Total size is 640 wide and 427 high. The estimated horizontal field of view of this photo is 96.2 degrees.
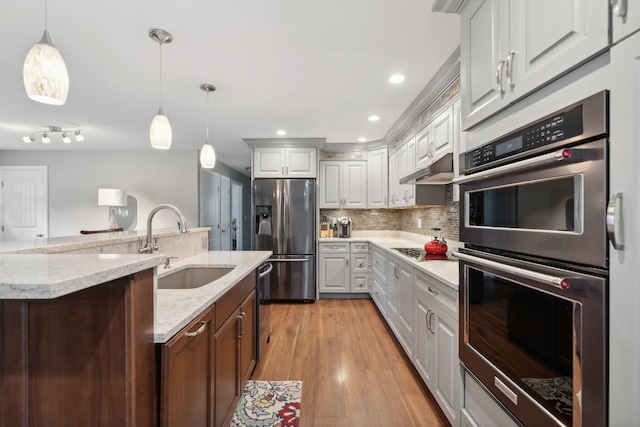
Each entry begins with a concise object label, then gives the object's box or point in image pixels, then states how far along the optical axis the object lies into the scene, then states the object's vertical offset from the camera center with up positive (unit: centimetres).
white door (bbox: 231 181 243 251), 743 -6
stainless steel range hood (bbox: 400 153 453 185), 214 +32
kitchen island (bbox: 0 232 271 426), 75 -38
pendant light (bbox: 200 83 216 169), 244 +48
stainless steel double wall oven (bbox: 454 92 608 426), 72 -17
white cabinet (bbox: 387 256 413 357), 231 -80
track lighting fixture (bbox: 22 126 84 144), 392 +112
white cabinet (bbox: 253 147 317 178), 428 +75
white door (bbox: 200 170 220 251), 548 +17
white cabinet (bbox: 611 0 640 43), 62 +44
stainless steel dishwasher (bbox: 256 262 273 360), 236 -98
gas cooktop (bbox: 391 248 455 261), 229 -36
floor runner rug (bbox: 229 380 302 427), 176 -127
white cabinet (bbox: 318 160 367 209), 452 +46
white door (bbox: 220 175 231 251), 660 -1
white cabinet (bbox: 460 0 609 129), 75 +54
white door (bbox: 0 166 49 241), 516 +28
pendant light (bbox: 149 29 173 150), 182 +54
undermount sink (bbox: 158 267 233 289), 212 -47
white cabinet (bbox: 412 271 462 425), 151 -79
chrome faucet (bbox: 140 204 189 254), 170 -10
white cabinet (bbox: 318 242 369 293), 425 -74
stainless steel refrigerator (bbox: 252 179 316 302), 416 -29
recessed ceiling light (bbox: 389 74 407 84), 239 +115
